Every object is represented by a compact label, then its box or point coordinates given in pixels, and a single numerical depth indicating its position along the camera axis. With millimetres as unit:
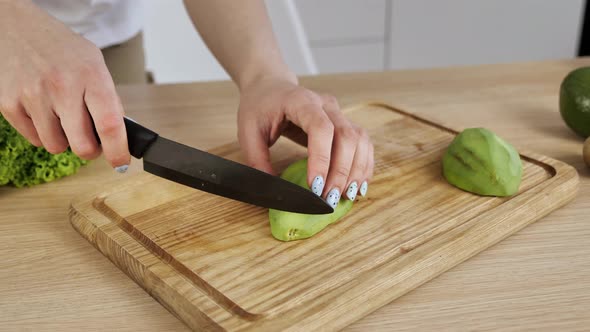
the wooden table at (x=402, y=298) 793
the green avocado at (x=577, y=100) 1229
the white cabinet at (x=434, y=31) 3303
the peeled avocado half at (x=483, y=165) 1001
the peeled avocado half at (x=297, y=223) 886
